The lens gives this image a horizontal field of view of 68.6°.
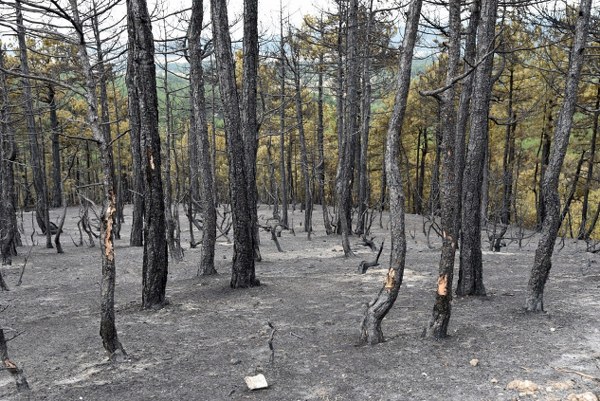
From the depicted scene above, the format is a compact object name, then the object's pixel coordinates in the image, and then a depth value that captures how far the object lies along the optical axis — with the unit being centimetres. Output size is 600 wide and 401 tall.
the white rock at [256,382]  455
